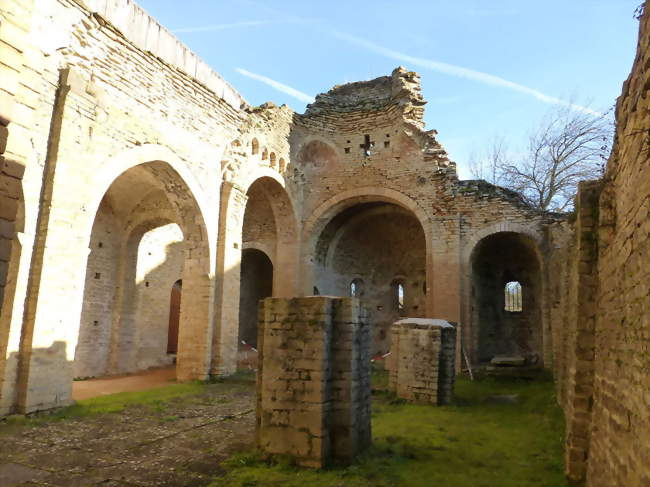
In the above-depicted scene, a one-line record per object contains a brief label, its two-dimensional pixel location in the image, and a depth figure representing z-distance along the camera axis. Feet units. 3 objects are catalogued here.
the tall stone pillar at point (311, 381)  17.06
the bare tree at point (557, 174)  58.65
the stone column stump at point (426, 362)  29.04
